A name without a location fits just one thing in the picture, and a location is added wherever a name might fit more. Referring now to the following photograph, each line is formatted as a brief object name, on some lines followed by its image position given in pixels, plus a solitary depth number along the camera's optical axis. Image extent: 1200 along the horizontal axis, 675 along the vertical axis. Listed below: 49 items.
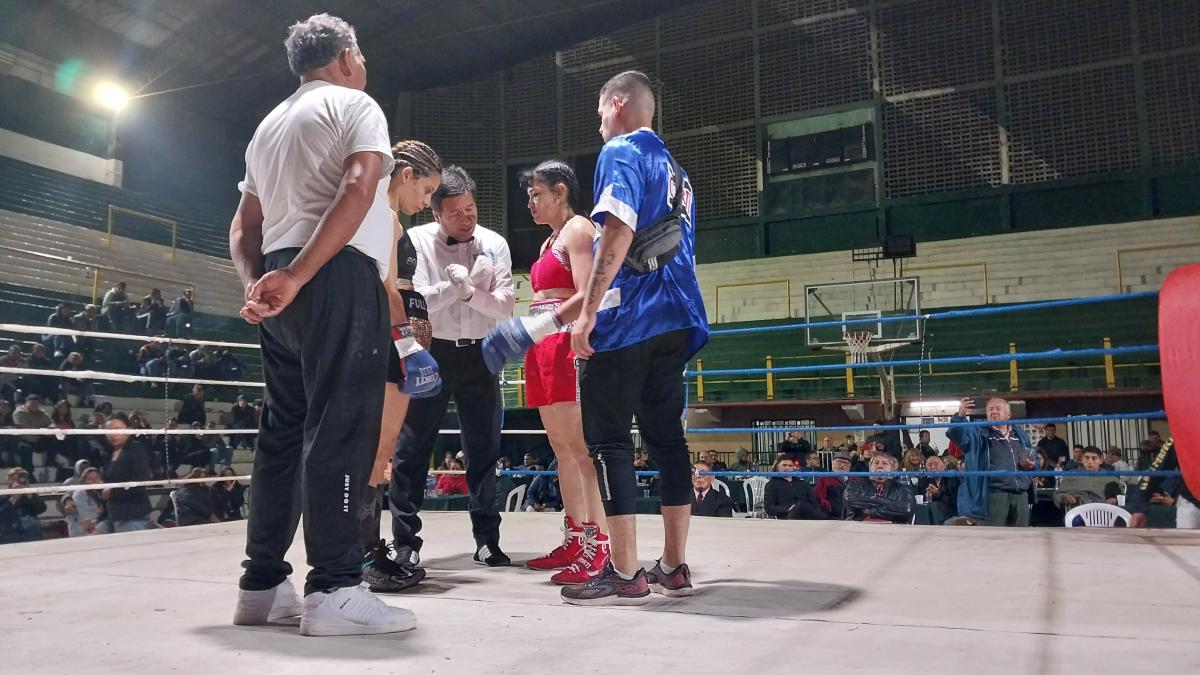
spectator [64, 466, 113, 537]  6.29
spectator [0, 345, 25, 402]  7.83
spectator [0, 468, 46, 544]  6.11
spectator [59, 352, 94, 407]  8.48
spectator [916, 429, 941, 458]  8.22
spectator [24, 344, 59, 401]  8.41
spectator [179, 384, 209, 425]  8.94
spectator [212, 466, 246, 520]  6.66
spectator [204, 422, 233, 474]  8.76
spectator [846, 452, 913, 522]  5.50
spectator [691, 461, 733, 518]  6.00
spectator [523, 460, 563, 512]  7.78
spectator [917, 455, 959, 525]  5.79
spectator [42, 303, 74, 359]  9.01
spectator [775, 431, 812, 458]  10.16
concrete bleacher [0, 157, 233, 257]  13.07
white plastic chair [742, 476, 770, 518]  8.19
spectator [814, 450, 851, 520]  6.37
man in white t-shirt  1.69
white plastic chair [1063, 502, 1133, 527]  5.46
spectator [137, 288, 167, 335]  10.59
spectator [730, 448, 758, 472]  11.65
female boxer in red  2.74
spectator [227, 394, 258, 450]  9.37
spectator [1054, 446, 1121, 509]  6.74
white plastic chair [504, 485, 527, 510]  8.53
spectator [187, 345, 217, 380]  9.73
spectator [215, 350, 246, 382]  9.98
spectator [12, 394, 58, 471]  7.41
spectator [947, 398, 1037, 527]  5.22
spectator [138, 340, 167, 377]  9.56
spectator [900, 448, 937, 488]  7.24
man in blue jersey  2.18
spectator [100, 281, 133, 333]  10.15
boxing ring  1.46
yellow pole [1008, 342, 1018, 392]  11.95
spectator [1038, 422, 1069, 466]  9.08
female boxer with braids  2.39
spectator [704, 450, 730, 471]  9.40
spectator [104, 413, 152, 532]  5.88
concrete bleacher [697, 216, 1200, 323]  12.54
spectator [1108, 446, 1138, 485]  8.12
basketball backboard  12.84
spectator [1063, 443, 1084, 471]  8.25
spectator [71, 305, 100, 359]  9.27
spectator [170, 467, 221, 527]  6.18
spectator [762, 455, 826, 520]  5.88
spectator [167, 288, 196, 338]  10.89
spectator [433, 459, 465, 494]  9.65
